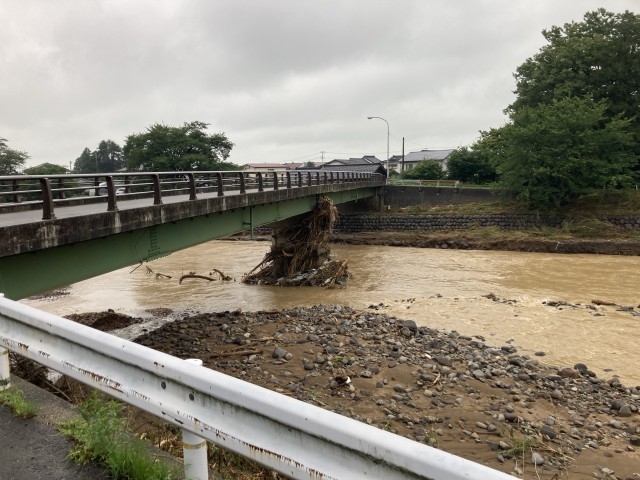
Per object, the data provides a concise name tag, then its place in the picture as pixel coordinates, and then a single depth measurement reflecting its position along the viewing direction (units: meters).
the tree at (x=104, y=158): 124.88
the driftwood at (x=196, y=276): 23.53
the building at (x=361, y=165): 66.16
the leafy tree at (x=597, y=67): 39.47
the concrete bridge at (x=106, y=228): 7.63
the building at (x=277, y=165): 124.10
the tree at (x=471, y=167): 53.94
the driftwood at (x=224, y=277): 24.12
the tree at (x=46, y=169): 67.65
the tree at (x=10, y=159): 63.41
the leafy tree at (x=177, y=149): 59.25
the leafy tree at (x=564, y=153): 34.09
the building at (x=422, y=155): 93.06
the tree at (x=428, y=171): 59.81
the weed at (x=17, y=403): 3.32
